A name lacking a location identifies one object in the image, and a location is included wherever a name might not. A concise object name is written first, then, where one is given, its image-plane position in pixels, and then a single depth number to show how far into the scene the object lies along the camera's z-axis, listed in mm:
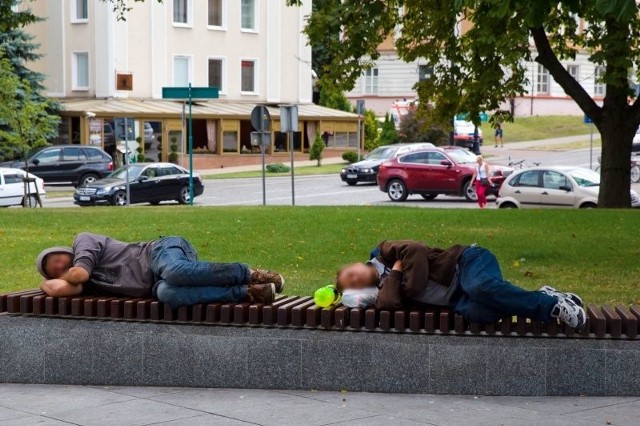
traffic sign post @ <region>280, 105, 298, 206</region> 33719
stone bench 7629
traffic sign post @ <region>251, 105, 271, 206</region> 34125
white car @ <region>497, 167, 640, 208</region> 30828
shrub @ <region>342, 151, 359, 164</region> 60162
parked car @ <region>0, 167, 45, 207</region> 37094
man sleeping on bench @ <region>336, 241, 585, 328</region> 7539
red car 38688
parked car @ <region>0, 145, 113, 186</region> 46125
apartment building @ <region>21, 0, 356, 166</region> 56688
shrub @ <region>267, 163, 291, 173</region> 55906
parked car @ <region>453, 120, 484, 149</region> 62906
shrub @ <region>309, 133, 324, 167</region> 60312
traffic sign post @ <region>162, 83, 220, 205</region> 31891
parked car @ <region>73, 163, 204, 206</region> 38719
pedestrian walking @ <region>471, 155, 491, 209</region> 35656
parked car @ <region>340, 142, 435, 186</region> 47094
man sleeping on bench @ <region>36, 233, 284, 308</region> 8062
